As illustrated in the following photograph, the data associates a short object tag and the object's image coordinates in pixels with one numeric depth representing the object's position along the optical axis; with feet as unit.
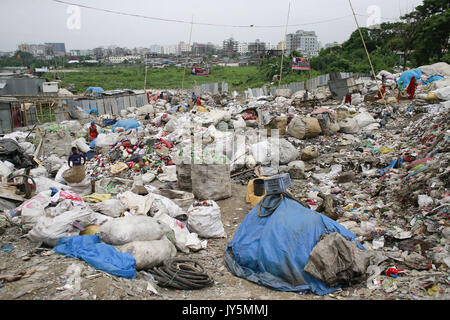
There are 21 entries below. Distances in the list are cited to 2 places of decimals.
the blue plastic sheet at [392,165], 19.70
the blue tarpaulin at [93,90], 65.53
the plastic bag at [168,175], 23.58
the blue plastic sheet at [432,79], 45.26
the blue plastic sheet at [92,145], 32.93
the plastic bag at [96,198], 16.12
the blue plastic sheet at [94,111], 49.42
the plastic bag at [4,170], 21.94
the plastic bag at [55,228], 12.00
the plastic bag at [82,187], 20.81
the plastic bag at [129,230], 11.84
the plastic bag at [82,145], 32.07
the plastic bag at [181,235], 13.98
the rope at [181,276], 11.17
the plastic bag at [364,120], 31.78
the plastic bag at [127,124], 37.98
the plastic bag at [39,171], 24.56
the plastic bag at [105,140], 32.42
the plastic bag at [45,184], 18.98
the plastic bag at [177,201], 16.20
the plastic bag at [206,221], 15.10
